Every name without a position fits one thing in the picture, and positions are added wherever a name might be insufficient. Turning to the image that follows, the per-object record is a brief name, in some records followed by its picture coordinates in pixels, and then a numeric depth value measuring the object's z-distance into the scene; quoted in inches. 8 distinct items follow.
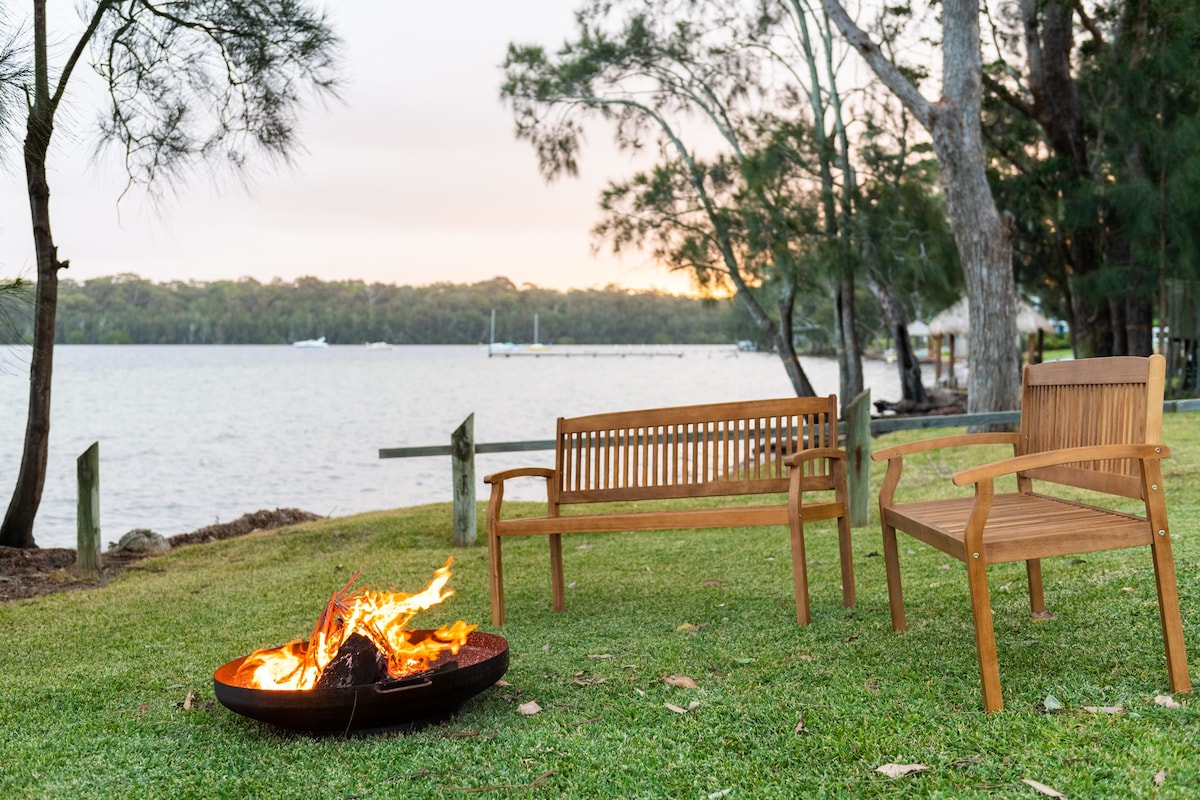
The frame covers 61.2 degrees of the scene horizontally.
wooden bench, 160.1
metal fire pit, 113.0
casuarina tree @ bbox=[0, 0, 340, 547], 309.1
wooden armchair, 110.5
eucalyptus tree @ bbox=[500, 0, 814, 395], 618.5
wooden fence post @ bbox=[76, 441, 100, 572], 255.8
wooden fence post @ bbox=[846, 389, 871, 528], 250.5
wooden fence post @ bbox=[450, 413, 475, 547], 269.0
